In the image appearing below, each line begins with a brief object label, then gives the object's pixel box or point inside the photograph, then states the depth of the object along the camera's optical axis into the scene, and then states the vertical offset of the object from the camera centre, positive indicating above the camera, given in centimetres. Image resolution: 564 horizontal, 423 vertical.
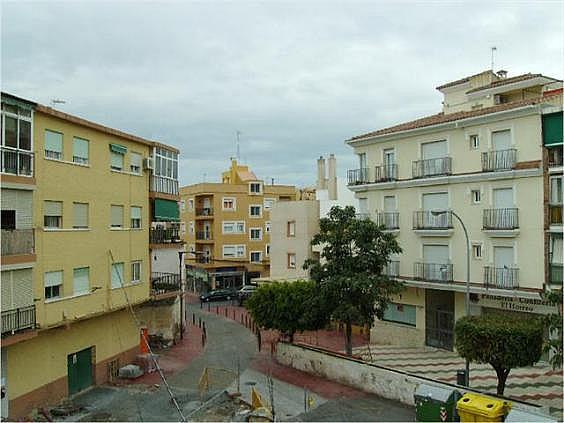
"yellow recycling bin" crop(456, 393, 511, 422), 1528 -480
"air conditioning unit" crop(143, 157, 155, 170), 2641 +331
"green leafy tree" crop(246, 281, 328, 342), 2516 -344
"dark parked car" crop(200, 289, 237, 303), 4969 -532
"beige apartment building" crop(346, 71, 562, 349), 2353 +135
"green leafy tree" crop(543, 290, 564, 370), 1581 -276
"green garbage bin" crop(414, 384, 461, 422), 1661 -505
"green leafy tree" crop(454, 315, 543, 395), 1784 -356
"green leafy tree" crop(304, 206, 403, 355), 2330 -156
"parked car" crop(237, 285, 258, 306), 4769 -497
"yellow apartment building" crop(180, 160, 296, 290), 5516 +23
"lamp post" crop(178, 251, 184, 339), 2964 -368
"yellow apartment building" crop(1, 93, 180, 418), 1812 -51
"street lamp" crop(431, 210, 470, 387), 1936 -489
